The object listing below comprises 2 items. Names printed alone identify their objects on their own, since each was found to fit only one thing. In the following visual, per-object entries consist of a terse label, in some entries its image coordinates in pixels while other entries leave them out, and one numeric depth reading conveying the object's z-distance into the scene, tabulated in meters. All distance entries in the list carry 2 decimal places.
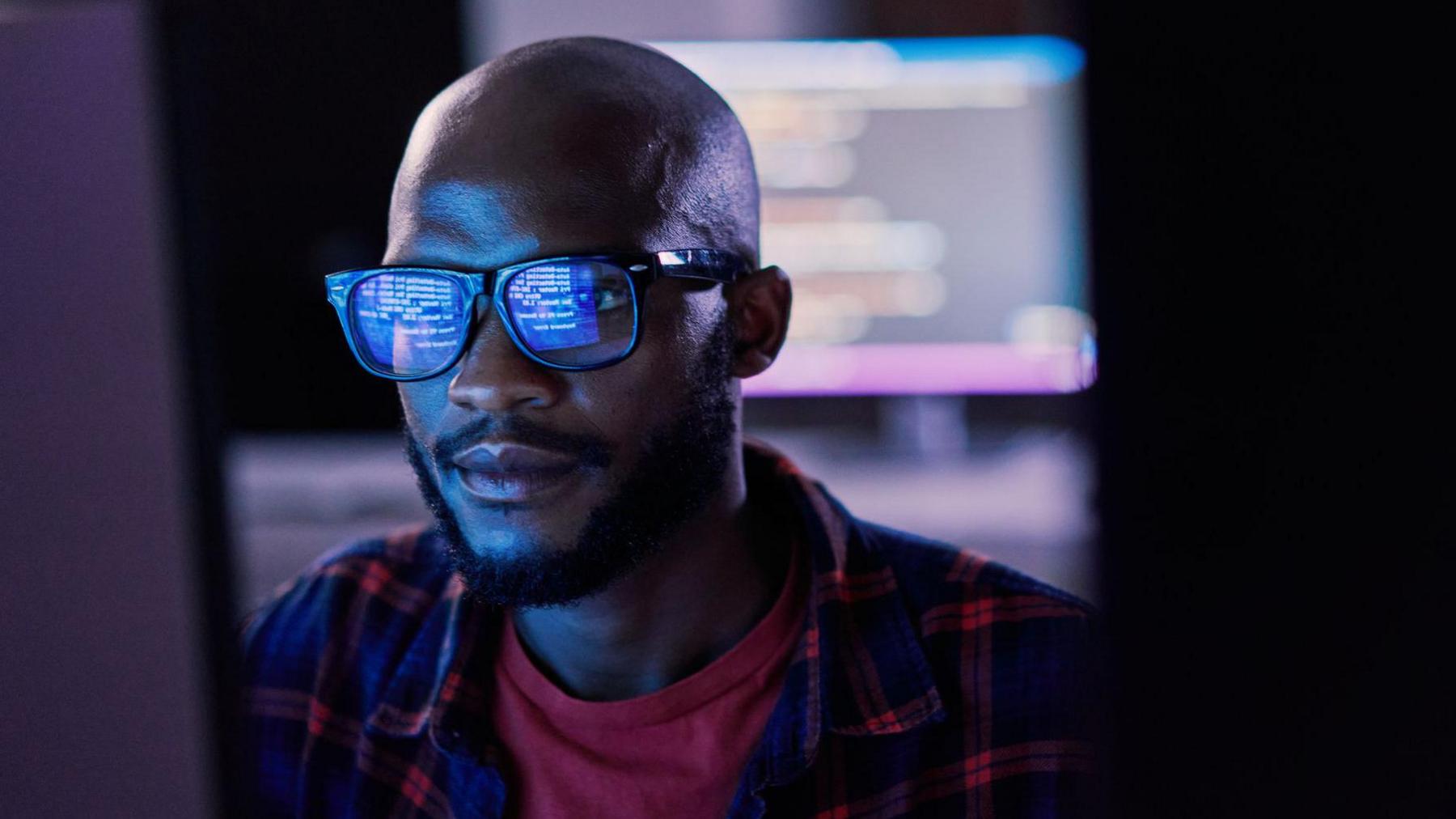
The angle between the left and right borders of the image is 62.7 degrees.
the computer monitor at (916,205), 2.73
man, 0.97
